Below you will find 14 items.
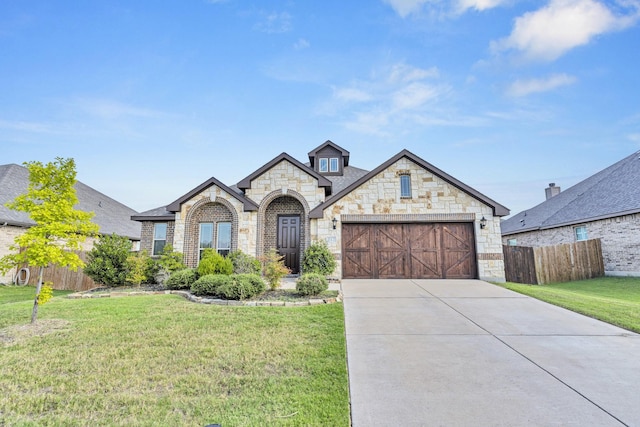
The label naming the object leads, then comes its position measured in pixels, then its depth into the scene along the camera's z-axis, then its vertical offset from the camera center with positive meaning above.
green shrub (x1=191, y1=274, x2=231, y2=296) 8.62 -0.84
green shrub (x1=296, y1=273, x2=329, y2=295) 8.20 -0.84
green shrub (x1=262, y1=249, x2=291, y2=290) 9.10 -0.52
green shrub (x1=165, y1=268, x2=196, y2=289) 10.10 -0.83
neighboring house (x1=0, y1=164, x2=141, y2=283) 14.13 +3.03
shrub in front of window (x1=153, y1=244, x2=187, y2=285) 11.49 -0.36
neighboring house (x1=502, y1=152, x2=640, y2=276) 13.79 +1.90
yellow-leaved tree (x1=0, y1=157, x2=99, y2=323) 6.04 +0.84
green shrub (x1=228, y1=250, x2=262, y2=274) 11.45 -0.34
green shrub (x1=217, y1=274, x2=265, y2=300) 7.96 -0.88
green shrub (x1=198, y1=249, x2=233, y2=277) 10.25 -0.35
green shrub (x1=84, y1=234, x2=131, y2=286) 10.83 -0.23
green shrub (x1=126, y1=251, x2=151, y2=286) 10.77 -0.45
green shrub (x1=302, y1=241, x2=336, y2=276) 11.41 -0.25
